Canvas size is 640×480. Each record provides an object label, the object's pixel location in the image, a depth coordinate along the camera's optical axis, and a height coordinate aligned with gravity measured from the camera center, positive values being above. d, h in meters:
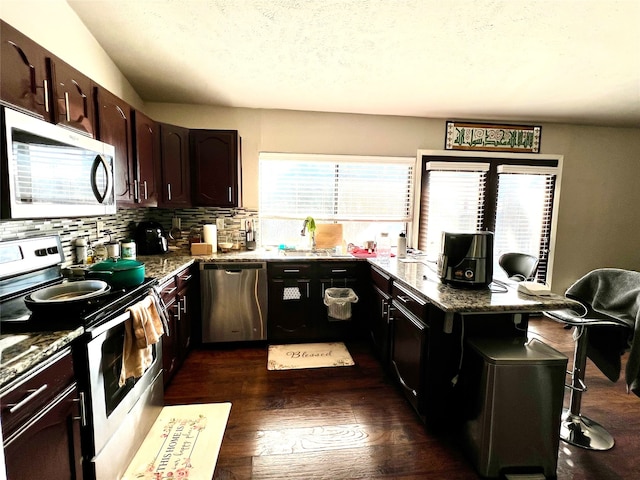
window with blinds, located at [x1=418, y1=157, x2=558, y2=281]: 3.67 +0.21
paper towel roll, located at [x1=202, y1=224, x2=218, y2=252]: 3.13 -0.23
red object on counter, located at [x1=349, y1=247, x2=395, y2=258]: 3.18 -0.40
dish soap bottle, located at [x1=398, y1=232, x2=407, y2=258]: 3.01 -0.28
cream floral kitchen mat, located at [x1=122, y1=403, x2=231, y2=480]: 1.59 -1.33
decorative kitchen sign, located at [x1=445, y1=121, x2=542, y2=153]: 3.64 +0.97
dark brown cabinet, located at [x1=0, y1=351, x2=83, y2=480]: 0.93 -0.73
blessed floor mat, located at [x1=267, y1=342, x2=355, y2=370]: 2.66 -1.29
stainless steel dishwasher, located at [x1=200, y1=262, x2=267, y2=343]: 2.87 -0.83
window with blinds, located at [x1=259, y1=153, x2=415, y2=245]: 3.50 +0.26
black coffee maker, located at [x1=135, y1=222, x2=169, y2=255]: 2.89 -0.26
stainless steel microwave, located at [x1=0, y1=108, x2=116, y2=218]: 1.16 +0.17
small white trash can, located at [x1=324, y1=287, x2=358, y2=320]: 2.89 -0.81
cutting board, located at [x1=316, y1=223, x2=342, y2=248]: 3.50 -0.22
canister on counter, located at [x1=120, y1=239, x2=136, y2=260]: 2.47 -0.32
